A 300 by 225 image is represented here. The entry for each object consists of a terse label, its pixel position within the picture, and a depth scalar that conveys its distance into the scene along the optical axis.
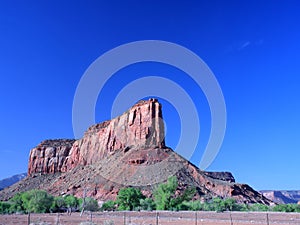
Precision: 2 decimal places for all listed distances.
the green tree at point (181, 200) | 68.44
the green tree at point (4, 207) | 71.30
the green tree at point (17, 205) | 73.12
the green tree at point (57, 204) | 69.00
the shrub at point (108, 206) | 71.75
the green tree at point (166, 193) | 67.44
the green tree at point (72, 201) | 70.77
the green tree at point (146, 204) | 70.67
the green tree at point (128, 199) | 71.97
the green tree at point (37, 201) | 63.40
